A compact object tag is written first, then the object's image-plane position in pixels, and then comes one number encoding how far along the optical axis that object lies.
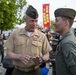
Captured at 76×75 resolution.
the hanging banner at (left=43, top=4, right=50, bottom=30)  14.84
